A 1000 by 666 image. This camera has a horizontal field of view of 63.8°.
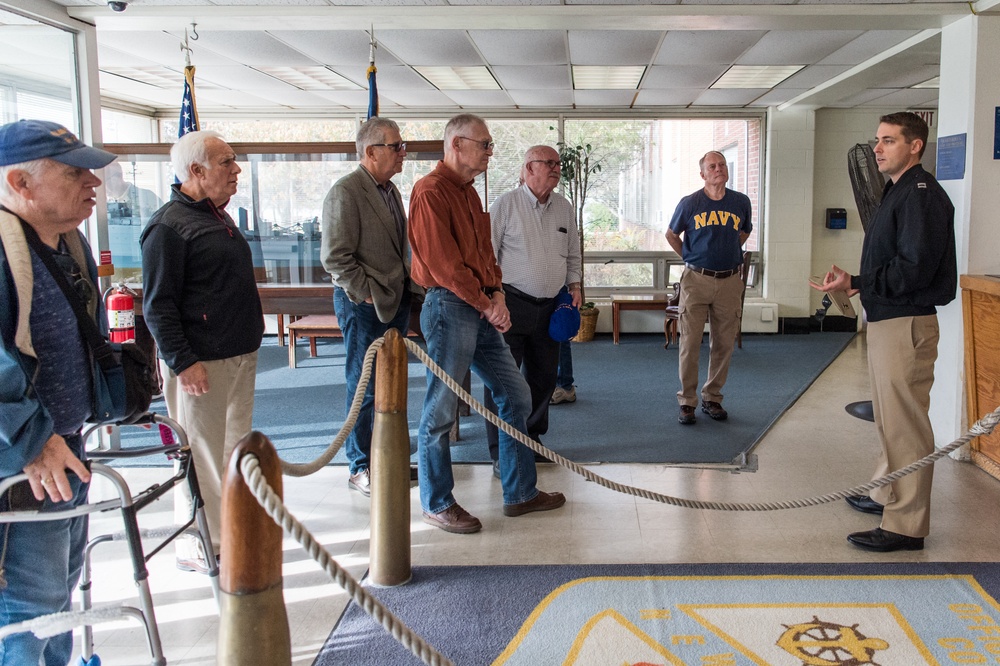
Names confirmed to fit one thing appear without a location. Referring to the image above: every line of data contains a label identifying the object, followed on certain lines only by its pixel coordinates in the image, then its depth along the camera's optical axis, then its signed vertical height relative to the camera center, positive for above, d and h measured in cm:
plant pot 924 -99
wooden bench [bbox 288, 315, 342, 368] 757 -83
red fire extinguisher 372 -34
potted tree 916 +70
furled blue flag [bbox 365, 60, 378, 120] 505 +93
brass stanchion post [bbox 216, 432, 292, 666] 147 -61
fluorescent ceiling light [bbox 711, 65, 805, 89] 728 +153
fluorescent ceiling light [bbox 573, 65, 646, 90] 735 +155
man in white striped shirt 413 -8
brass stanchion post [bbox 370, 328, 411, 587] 284 -77
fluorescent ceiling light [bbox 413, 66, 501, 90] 736 +155
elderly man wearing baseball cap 176 -28
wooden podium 419 -64
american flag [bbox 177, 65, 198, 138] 493 +83
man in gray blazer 371 -4
